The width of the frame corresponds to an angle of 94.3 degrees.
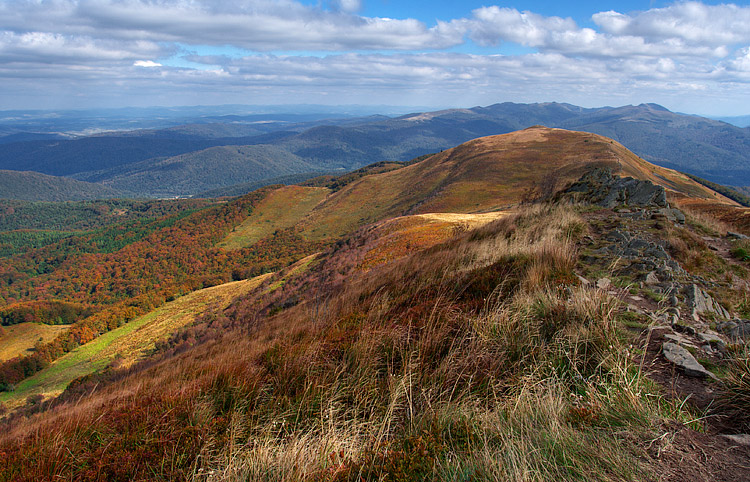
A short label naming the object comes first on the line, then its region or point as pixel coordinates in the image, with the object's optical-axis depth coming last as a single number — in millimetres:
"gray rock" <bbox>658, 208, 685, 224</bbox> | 9283
